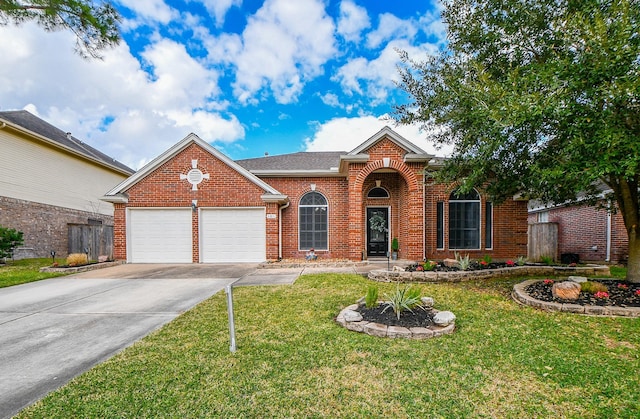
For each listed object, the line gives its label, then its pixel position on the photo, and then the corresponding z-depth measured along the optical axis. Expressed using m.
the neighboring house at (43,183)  12.41
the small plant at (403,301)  4.39
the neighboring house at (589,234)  11.09
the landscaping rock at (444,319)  4.18
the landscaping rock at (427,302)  5.03
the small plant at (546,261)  9.35
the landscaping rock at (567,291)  5.30
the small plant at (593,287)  5.59
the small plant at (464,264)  8.11
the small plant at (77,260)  9.76
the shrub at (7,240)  10.57
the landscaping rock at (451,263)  8.62
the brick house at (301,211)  10.48
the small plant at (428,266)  8.06
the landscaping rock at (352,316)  4.33
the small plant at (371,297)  4.67
